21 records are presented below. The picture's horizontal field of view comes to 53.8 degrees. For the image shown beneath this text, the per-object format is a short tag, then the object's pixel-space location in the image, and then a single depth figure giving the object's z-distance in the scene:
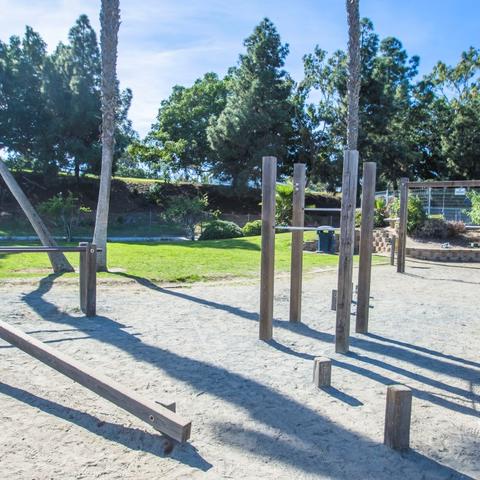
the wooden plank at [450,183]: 12.71
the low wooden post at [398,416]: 2.84
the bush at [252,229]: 22.50
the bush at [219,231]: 21.12
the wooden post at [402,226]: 11.38
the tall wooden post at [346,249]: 4.66
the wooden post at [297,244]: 5.84
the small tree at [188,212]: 23.11
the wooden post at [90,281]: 6.38
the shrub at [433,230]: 15.83
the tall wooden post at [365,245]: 5.42
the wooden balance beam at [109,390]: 2.81
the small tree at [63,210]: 21.47
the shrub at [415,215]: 16.00
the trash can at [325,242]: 15.25
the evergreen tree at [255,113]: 30.22
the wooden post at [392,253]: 12.91
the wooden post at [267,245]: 5.20
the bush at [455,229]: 15.91
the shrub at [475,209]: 16.03
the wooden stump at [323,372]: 3.91
